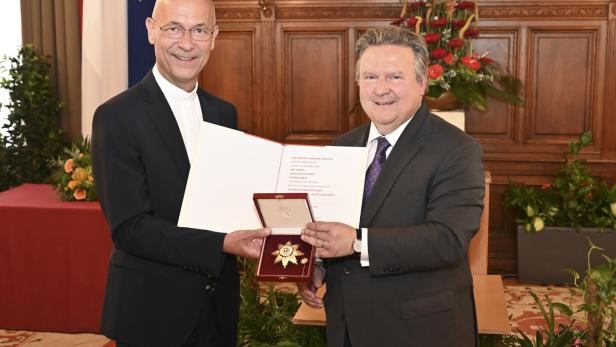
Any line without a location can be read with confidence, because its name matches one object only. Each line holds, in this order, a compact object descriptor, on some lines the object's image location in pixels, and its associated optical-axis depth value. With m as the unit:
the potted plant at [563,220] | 5.63
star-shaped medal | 2.20
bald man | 2.25
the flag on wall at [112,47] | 4.97
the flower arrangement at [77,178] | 4.79
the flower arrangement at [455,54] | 4.96
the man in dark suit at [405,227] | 2.15
